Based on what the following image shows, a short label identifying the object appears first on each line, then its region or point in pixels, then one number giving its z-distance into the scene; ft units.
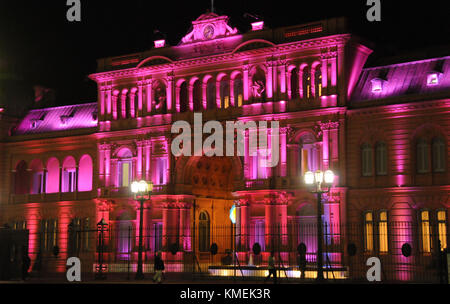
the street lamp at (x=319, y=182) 124.36
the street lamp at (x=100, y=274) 156.72
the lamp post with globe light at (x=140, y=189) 152.00
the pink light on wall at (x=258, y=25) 190.29
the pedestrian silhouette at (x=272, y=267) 131.59
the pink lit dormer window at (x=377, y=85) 178.70
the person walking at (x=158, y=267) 133.39
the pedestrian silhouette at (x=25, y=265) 148.46
